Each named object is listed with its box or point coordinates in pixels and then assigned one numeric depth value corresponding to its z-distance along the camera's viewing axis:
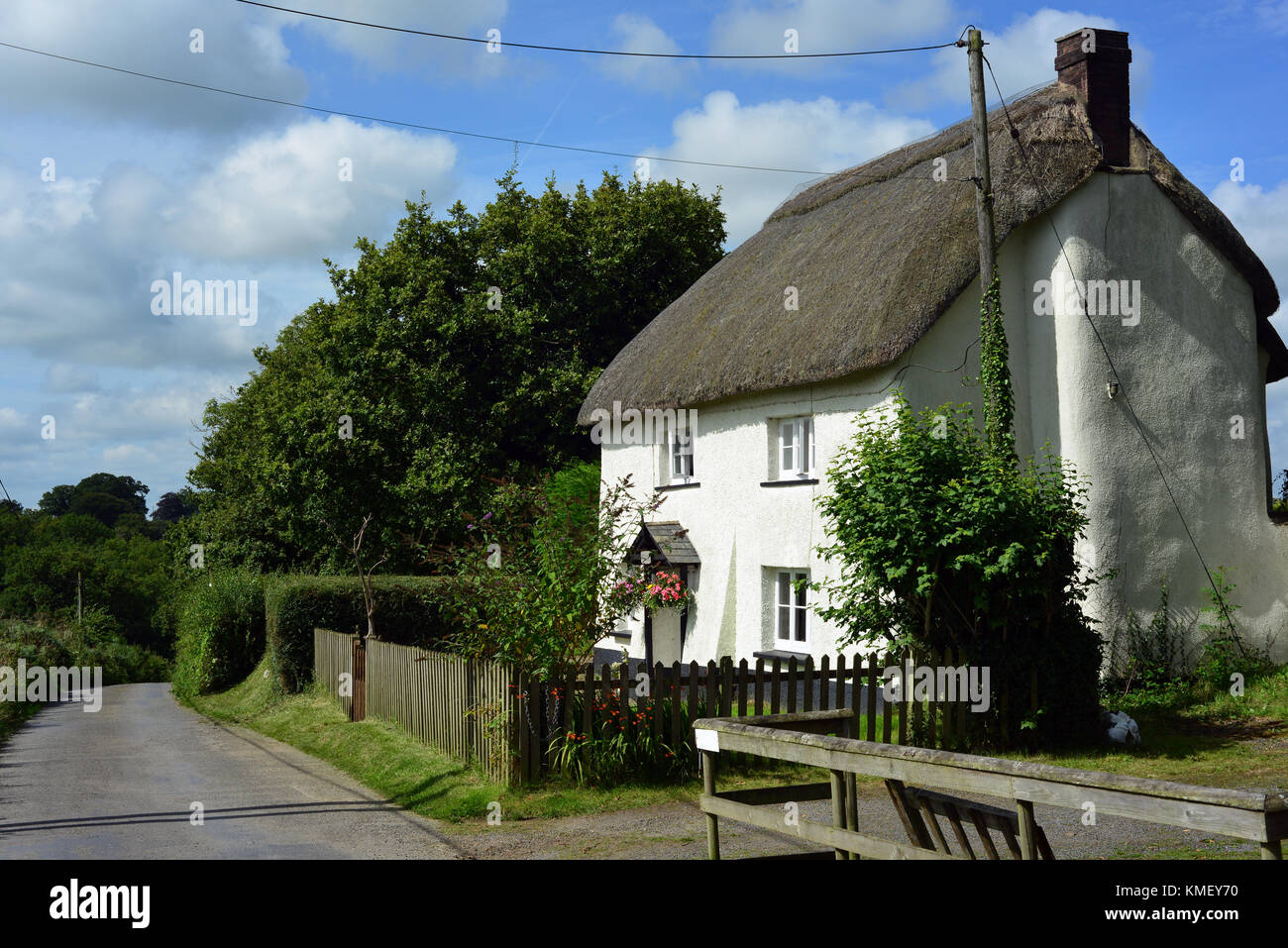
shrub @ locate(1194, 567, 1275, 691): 15.44
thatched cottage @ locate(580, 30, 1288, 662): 15.85
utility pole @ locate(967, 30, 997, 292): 14.02
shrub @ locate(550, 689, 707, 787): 10.08
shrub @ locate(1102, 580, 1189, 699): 15.30
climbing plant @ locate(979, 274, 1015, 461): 14.72
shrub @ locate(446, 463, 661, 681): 10.59
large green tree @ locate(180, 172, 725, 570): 28.42
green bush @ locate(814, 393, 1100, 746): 11.70
